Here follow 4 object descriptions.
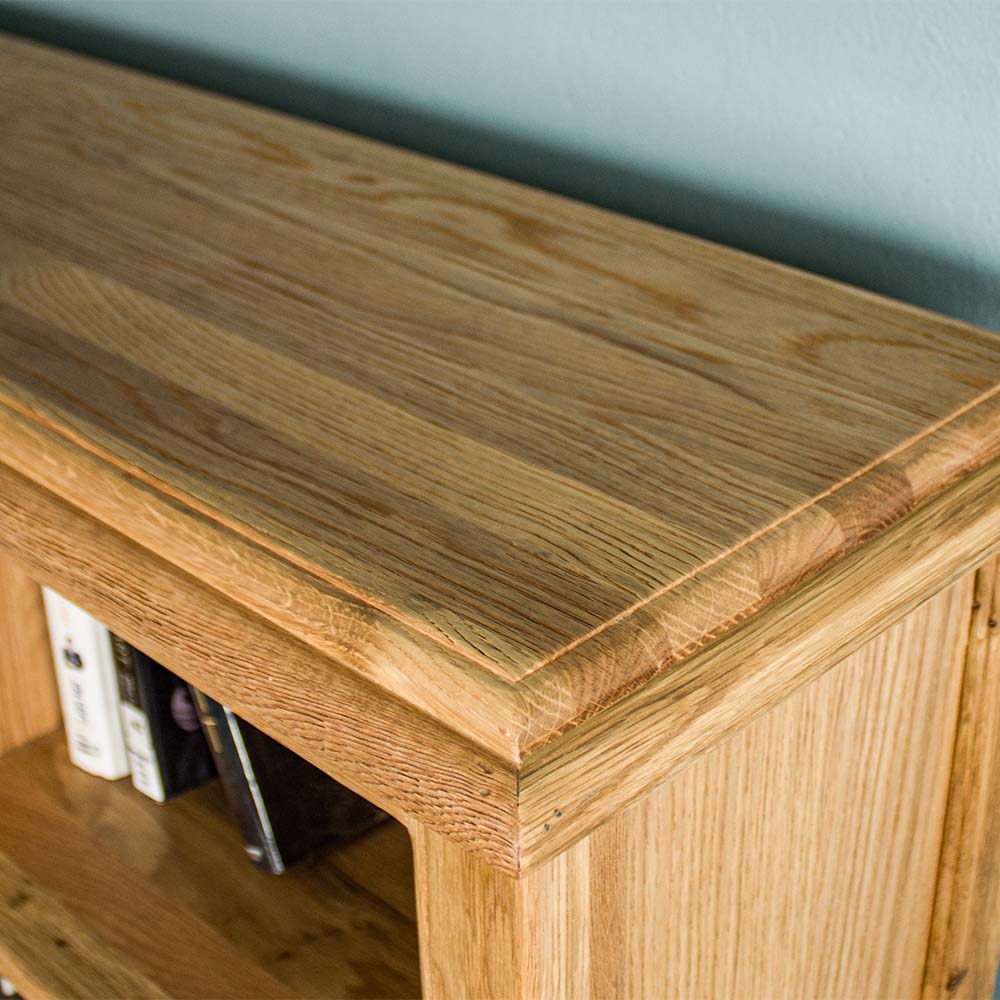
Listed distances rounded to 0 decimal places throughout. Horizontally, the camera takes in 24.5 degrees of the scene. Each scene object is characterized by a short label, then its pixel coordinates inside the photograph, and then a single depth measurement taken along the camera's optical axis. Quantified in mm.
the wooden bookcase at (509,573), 1028
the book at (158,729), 1382
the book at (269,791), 1304
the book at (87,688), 1388
